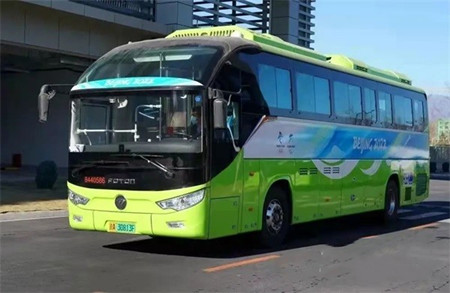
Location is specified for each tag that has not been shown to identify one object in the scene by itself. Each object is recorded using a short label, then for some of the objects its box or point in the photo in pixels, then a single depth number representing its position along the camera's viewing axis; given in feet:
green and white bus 29.81
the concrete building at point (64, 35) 69.82
